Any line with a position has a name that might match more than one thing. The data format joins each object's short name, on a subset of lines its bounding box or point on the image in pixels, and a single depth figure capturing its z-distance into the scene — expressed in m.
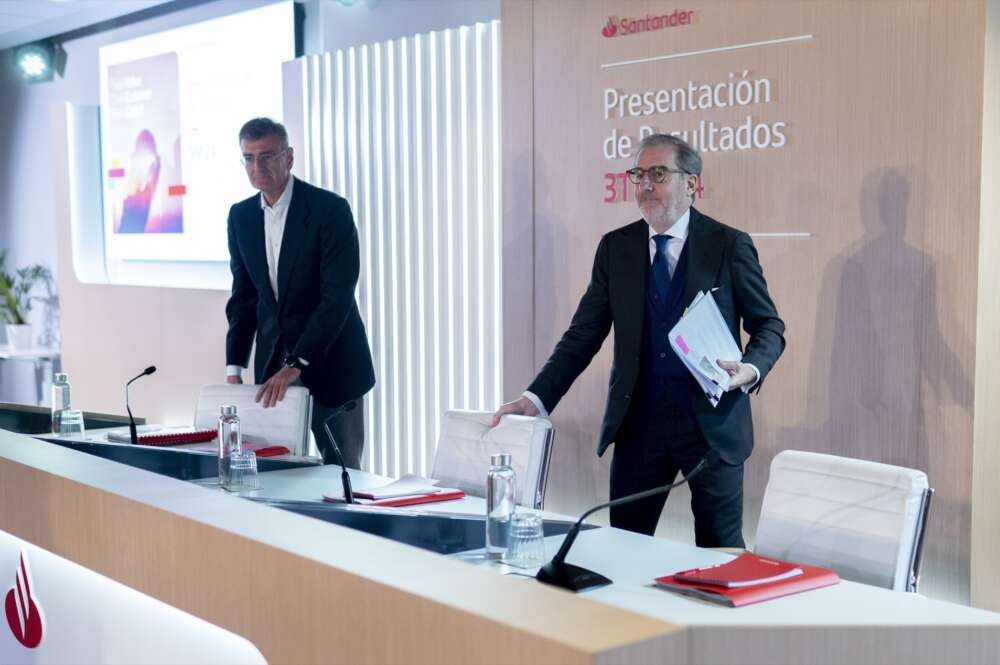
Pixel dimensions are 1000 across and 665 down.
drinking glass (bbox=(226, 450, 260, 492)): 3.18
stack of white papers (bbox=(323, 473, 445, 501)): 3.02
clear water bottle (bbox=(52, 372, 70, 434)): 4.05
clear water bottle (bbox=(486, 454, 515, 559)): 2.45
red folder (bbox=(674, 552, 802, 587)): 2.11
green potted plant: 9.40
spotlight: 9.32
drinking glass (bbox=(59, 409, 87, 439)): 4.04
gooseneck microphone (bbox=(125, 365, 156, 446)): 3.73
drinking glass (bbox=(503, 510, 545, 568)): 2.40
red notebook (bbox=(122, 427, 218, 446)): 3.88
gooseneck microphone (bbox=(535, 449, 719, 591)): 2.19
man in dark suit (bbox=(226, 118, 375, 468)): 4.40
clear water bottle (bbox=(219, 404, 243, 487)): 3.20
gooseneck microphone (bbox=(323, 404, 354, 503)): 2.95
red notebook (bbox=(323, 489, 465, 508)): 2.96
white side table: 8.97
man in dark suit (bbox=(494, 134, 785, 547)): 3.30
